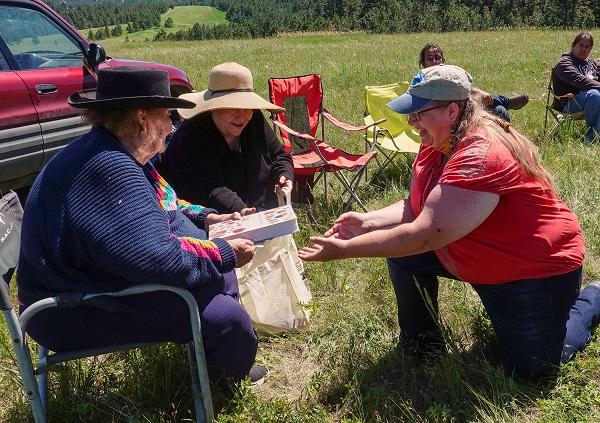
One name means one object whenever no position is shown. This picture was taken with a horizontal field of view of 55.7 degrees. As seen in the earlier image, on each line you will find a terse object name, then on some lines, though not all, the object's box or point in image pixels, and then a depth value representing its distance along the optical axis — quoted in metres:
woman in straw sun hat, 3.15
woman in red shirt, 2.05
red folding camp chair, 4.53
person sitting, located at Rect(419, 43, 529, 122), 5.64
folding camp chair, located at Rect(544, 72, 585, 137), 6.21
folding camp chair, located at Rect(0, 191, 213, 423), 1.82
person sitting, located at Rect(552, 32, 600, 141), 6.07
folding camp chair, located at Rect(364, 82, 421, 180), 5.62
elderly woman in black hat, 1.79
